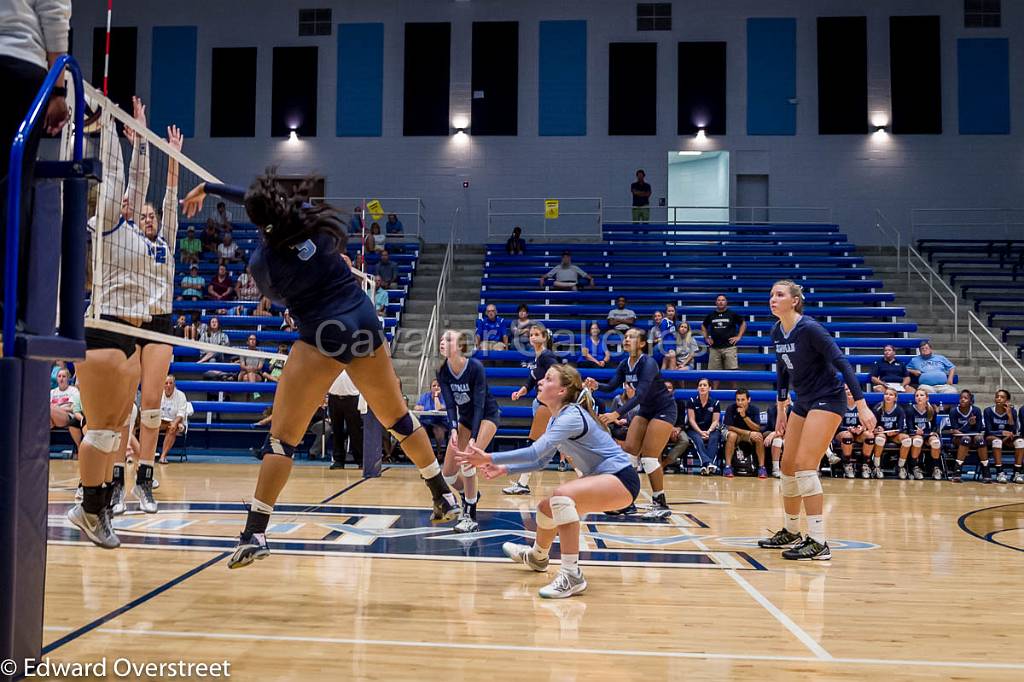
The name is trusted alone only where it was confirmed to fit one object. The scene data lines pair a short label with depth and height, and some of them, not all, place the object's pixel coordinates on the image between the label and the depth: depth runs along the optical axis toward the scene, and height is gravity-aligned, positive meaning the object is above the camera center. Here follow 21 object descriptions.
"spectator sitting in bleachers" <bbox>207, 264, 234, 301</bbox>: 15.38 +1.50
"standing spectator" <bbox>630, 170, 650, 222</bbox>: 19.39 +4.25
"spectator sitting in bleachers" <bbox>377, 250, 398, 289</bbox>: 16.47 +2.02
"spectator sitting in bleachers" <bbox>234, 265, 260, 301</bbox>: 15.14 +1.48
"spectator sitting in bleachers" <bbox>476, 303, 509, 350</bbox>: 14.44 +0.67
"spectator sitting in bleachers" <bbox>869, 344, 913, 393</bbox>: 12.91 +0.00
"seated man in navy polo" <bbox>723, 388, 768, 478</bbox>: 11.70 -0.82
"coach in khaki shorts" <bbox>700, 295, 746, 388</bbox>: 13.77 +0.61
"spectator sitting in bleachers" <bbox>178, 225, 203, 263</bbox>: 15.49 +2.37
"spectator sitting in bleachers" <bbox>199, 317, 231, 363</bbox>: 13.41 +0.55
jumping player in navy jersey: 3.92 +0.29
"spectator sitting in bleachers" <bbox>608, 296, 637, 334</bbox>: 14.61 +0.99
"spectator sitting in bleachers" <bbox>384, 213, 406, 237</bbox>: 18.88 +3.40
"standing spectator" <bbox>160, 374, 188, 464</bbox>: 11.56 -0.72
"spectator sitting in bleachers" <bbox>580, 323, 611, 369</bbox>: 13.53 +0.37
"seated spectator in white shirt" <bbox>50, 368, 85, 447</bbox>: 10.85 -0.50
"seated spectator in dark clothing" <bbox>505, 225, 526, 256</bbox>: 18.47 +2.88
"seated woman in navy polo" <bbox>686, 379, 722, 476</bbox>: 11.82 -0.84
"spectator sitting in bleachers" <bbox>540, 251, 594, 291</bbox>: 16.64 +2.01
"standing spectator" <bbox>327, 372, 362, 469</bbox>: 11.63 -0.75
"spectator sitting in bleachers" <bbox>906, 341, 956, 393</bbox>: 12.92 +0.06
